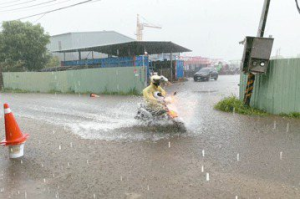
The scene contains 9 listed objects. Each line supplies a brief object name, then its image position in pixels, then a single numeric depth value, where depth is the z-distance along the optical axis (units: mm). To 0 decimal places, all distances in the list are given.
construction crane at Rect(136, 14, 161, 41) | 92938
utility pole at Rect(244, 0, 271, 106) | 9031
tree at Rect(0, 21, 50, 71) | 29281
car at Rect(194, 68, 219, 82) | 28172
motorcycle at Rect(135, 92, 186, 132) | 7102
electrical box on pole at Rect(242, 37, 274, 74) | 9008
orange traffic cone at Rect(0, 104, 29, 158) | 5654
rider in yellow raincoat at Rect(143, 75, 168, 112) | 7379
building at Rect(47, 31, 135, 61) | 41362
